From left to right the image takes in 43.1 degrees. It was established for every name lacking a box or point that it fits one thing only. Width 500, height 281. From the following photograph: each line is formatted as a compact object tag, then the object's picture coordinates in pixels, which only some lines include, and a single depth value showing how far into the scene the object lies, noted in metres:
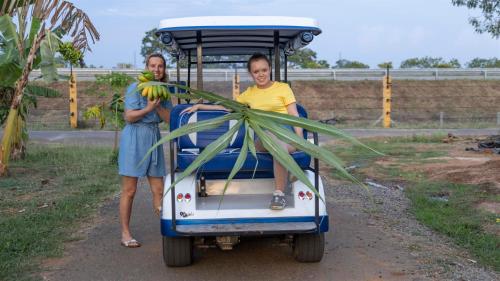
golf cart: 5.36
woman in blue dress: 6.07
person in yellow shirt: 5.64
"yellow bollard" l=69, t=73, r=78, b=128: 26.67
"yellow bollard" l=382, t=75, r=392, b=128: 28.71
